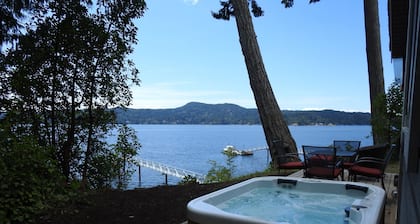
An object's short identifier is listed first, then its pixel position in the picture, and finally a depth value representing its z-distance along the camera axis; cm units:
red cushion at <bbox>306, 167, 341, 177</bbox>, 491
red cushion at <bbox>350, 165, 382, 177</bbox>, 450
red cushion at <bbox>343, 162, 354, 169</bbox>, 560
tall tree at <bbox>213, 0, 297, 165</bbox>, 796
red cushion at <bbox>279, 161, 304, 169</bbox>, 568
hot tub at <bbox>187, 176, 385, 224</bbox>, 300
